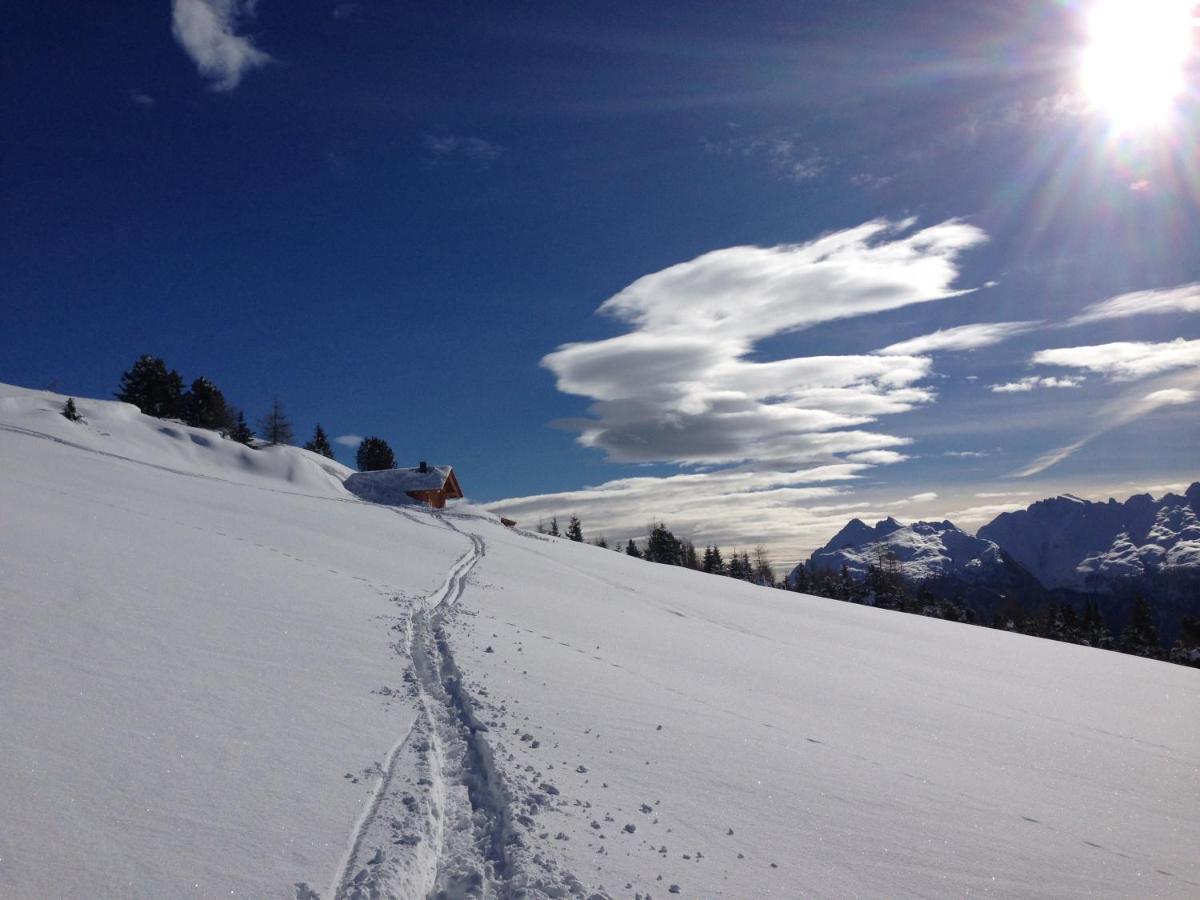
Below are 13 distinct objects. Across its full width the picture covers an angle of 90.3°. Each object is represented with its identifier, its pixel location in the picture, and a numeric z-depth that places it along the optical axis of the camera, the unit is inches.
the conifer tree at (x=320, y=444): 3752.5
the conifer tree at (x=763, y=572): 4347.9
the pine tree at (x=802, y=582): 3374.5
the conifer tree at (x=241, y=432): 2965.3
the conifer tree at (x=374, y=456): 3690.9
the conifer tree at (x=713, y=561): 3757.4
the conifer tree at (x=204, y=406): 2883.9
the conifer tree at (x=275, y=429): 3427.7
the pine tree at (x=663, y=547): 3715.6
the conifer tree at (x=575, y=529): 4330.7
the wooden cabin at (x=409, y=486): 2197.3
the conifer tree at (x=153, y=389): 2719.0
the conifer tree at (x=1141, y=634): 2406.0
